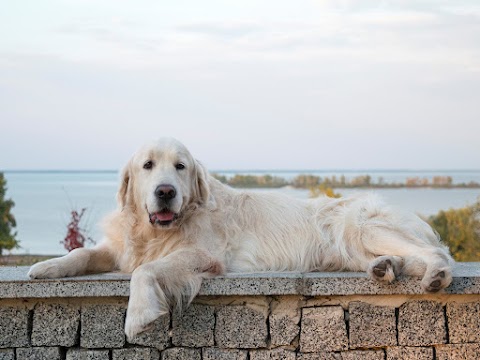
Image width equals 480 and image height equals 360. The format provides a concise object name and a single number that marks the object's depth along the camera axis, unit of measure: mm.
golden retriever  4062
